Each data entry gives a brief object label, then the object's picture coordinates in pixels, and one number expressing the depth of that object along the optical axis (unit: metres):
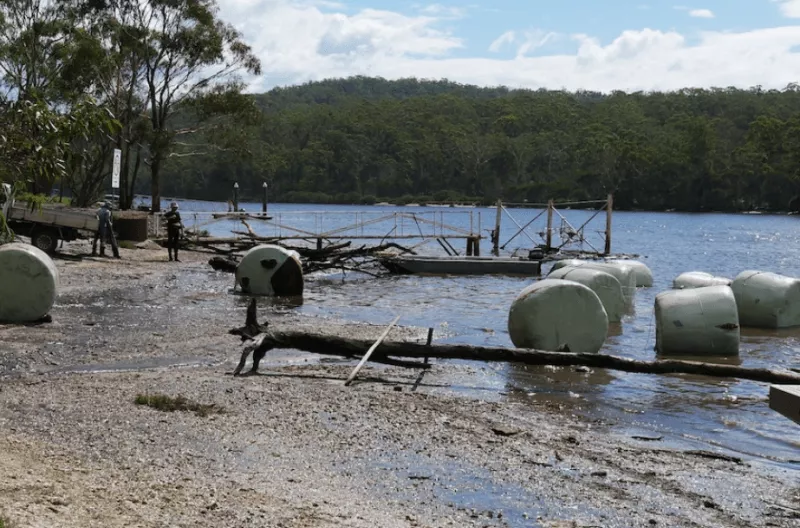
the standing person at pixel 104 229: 31.39
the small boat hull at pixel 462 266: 37.97
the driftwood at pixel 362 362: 13.48
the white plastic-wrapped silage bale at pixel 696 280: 29.31
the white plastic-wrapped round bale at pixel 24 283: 17.52
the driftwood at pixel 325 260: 31.94
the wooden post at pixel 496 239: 53.62
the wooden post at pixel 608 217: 47.88
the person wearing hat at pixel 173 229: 34.07
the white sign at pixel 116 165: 31.87
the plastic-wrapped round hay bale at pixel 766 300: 23.47
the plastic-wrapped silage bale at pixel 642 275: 36.44
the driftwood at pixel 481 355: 12.80
